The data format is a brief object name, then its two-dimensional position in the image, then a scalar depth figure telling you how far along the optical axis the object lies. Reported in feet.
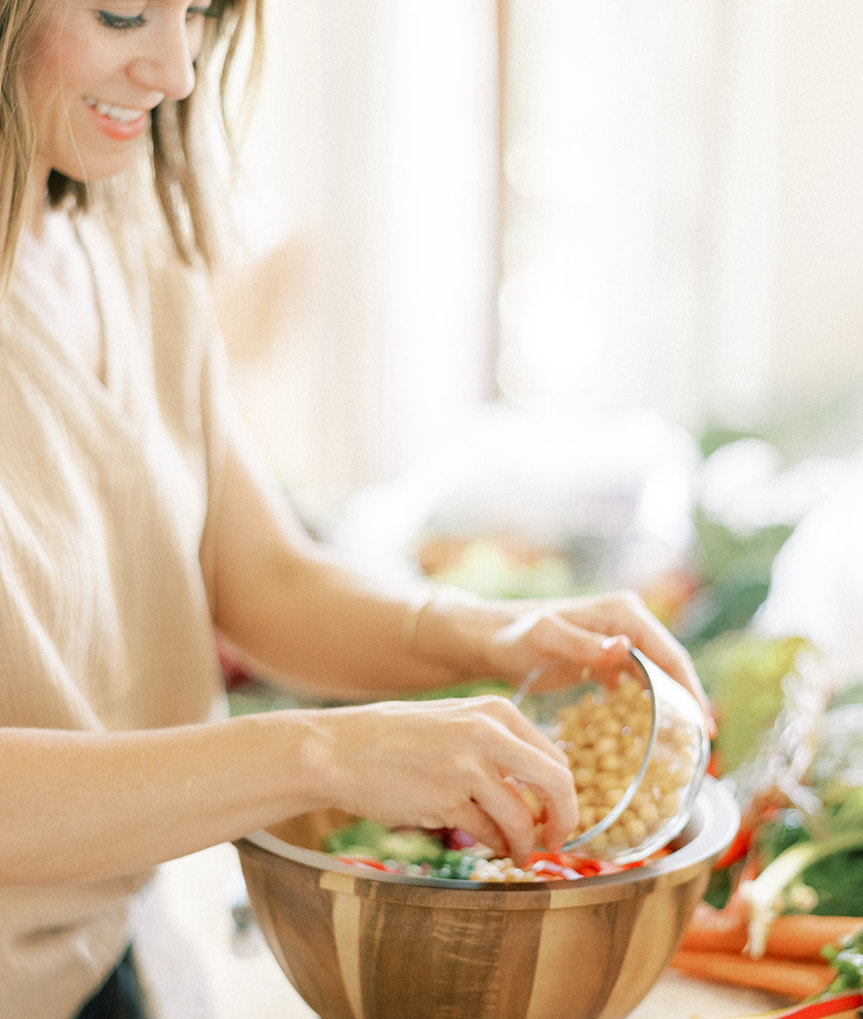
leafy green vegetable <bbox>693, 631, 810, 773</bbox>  4.20
